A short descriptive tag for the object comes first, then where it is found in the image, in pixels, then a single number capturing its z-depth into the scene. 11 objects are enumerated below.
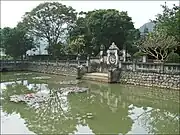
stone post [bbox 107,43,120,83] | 20.91
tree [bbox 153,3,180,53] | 23.49
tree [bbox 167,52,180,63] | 18.39
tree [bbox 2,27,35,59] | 34.88
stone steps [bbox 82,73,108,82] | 21.68
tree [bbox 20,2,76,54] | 36.47
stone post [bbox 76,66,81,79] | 24.19
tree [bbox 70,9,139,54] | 29.42
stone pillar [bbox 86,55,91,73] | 24.64
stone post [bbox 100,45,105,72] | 23.82
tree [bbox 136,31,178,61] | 20.91
